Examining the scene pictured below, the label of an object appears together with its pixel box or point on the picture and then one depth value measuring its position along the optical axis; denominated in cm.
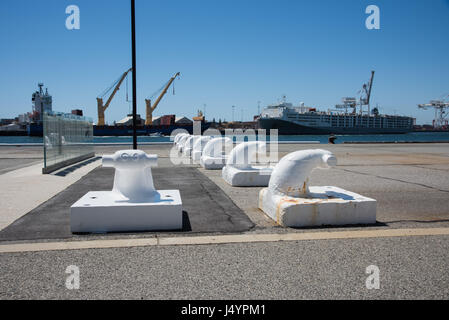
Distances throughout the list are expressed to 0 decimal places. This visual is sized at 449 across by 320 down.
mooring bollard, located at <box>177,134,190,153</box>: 1960
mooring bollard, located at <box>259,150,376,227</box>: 497
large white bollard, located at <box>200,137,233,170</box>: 1191
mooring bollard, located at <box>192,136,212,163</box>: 1429
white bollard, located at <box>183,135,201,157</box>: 1697
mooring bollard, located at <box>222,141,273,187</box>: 853
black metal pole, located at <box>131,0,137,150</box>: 817
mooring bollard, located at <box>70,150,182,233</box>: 470
